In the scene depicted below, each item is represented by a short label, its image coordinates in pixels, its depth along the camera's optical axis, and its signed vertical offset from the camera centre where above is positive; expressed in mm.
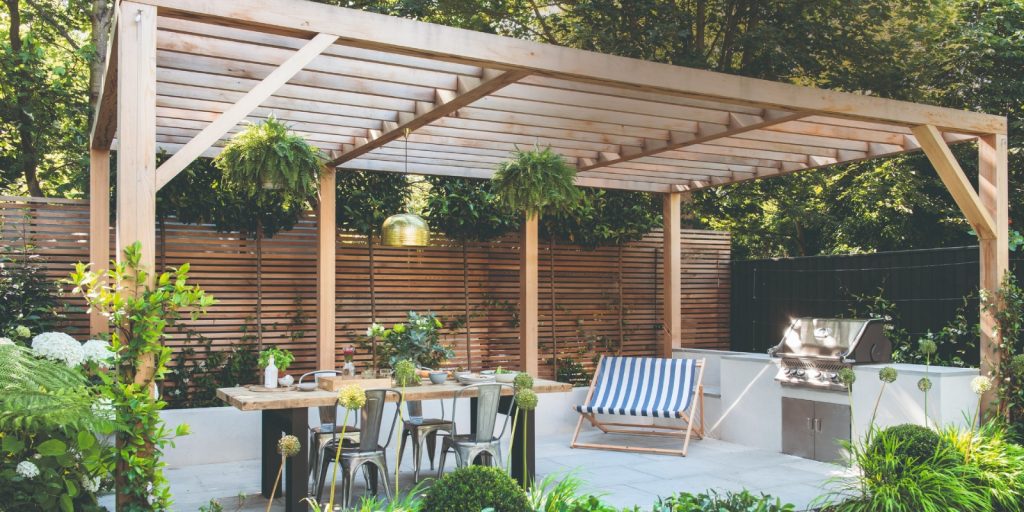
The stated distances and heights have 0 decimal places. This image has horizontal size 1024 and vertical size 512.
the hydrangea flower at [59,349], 4211 -454
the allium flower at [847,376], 5263 -727
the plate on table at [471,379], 6215 -890
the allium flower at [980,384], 5355 -791
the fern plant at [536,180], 6500 +594
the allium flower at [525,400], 4016 -668
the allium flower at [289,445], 3430 -754
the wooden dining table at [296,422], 5117 -1065
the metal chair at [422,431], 6270 -1301
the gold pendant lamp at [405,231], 6109 +190
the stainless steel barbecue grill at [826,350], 6969 -776
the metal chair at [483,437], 5617 -1216
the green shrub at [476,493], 3527 -983
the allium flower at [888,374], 5262 -720
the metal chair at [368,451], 5223 -1213
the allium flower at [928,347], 5422 -568
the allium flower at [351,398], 3525 -579
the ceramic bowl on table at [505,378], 6376 -908
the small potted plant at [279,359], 5781 -687
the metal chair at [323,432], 5785 -1227
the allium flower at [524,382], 4293 -625
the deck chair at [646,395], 7636 -1269
